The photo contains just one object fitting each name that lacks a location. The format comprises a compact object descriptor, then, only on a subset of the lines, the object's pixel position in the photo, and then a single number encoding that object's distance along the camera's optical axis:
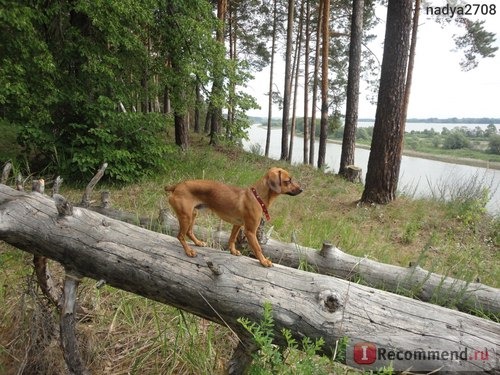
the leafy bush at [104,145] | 6.89
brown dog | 2.41
